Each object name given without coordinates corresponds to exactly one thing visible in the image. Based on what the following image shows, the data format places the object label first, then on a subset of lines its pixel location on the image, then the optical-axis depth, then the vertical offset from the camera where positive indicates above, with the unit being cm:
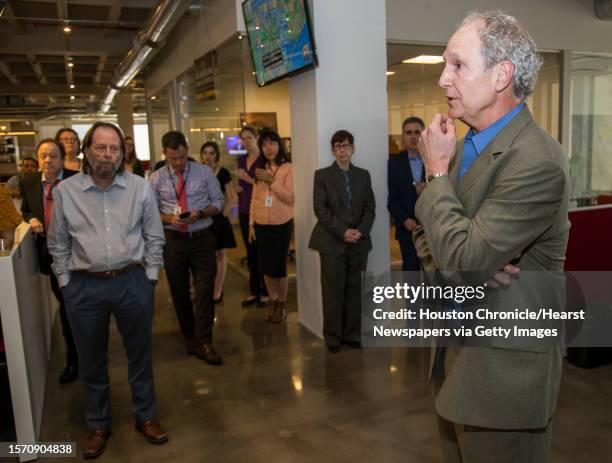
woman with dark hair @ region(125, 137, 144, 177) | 766 -9
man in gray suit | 114 -16
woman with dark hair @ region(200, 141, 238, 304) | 530 -68
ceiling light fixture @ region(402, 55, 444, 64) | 670 +106
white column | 410 +36
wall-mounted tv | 393 +90
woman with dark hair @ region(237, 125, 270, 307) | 544 -59
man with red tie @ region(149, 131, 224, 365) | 395 -57
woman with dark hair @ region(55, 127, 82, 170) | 406 +11
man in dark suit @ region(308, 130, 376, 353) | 401 -67
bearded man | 271 -52
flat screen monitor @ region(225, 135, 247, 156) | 719 +7
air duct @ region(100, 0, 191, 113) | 616 +163
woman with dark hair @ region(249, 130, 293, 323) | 479 -60
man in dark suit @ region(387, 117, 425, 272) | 428 -41
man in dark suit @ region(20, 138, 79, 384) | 355 -23
